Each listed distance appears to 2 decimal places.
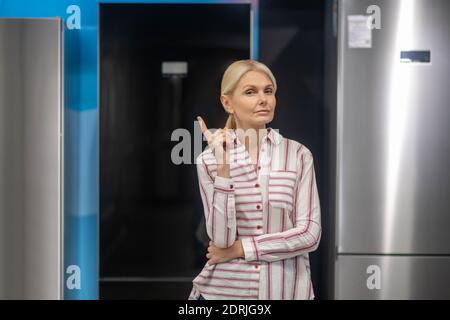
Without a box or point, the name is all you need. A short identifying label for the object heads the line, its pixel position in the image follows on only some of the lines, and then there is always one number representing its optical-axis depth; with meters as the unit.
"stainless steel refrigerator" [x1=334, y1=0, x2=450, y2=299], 7.87
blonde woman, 7.21
